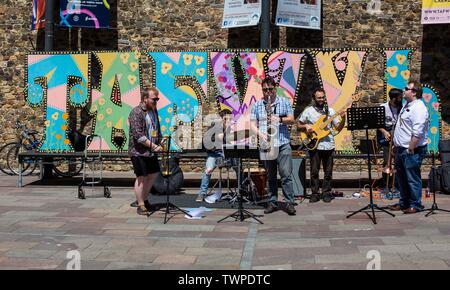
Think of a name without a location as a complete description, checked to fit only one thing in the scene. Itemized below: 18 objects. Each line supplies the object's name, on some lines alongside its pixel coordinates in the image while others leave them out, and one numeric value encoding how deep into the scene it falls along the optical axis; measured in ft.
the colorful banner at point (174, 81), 40.47
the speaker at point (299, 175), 32.76
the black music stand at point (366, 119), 25.70
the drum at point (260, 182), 31.50
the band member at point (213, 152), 31.14
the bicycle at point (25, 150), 45.09
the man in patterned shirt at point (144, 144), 27.07
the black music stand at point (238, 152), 25.43
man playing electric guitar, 31.32
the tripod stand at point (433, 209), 26.43
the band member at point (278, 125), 26.99
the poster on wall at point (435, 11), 44.65
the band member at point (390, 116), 32.04
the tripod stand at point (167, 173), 26.10
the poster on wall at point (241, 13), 45.55
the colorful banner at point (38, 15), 47.67
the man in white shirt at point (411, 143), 25.61
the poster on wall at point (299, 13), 45.52
